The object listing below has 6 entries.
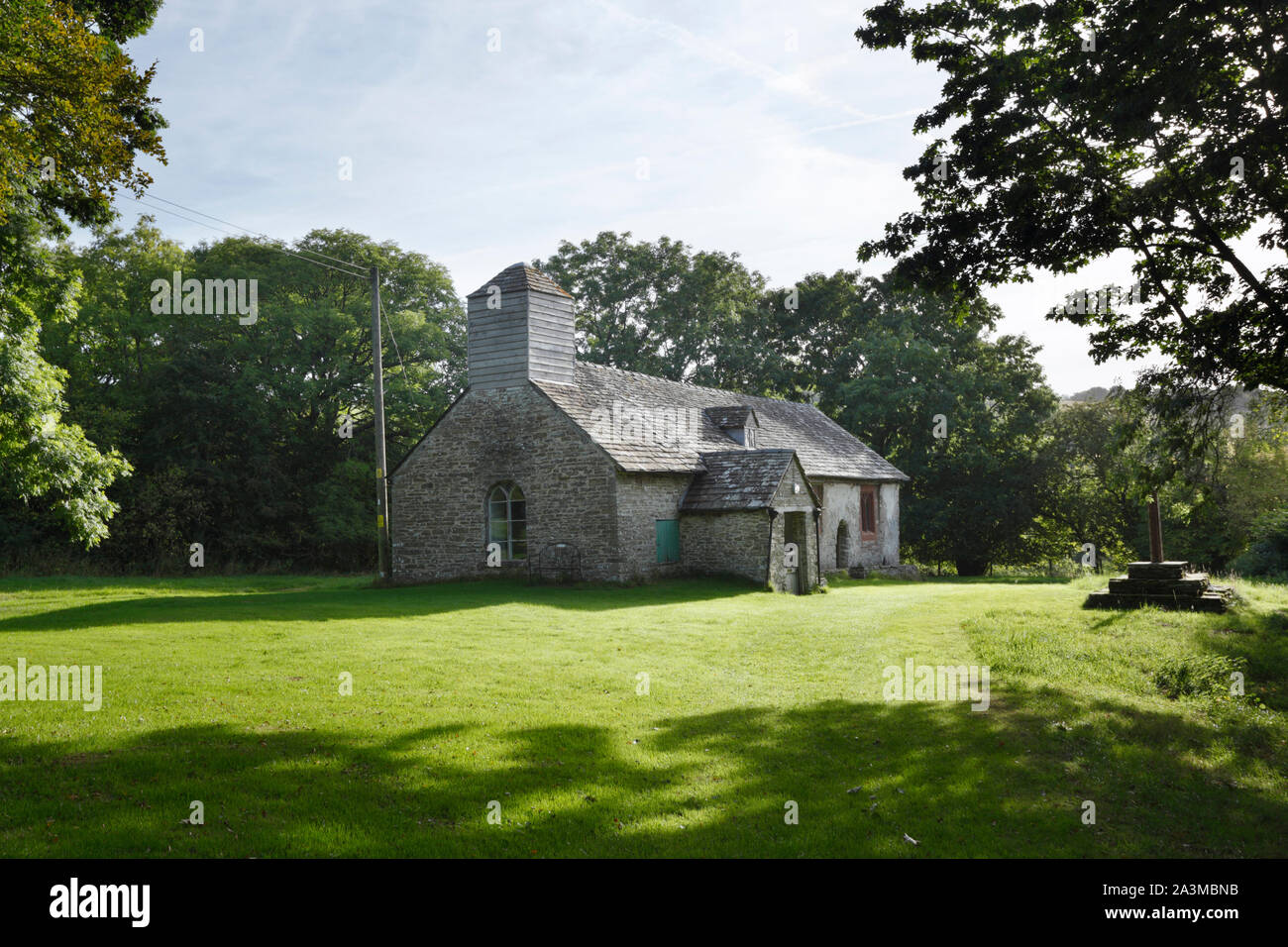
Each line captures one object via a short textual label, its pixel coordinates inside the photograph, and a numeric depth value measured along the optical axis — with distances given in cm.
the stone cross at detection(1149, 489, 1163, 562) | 1761
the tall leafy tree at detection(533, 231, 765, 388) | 4922
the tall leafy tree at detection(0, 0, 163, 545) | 1059
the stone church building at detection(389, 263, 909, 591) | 2416
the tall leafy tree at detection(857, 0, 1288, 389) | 1037
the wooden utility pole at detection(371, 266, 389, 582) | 2459
